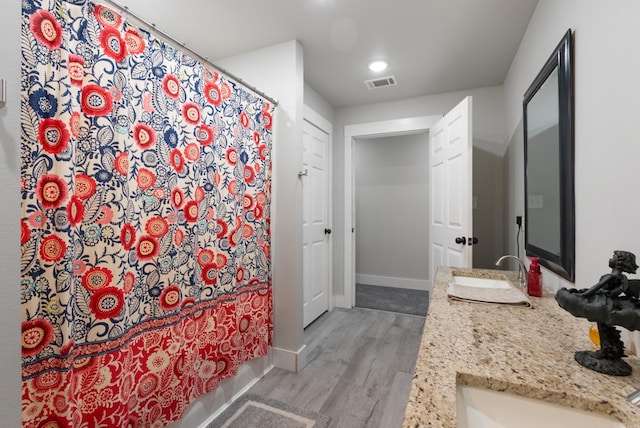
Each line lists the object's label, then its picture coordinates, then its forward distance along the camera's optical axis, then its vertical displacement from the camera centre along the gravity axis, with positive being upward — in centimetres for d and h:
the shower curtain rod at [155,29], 112 +78
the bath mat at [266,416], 158 -116
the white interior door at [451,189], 222 +17
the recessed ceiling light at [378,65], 240 +120
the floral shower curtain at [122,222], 90 -5
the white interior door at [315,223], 284 -15
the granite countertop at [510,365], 56 -38
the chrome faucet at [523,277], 144 -35
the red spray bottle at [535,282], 128 -33
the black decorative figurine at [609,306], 64 -22
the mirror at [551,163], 117 +21
